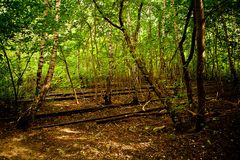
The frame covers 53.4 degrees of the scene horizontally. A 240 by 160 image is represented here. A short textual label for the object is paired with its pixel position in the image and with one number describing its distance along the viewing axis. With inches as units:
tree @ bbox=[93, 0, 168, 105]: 344.8
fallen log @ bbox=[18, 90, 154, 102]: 658.7
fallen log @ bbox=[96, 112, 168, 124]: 422.5
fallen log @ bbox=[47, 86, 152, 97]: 718.1
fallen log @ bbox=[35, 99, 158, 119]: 455.1
